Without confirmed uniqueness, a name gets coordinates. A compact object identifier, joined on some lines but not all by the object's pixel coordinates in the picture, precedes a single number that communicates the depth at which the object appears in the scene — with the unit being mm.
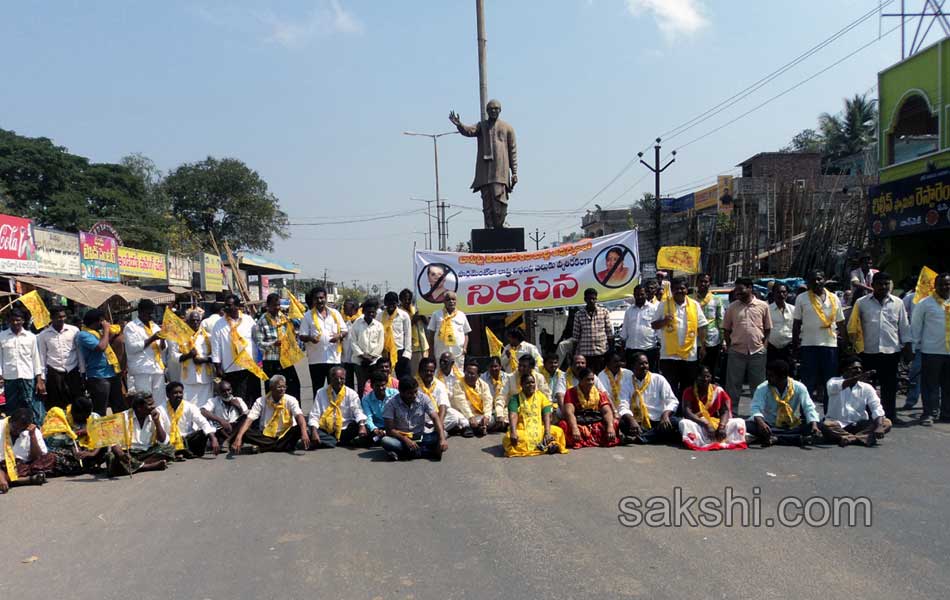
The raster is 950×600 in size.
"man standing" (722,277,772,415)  8422
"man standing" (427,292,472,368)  8867
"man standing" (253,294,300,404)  8578
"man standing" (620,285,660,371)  8719
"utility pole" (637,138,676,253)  26605
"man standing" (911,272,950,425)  8156
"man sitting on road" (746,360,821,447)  7090
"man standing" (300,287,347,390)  8500
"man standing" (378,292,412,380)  8969
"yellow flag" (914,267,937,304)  8609
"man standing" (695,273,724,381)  8875
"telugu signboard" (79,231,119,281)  19844
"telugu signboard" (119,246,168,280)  23281
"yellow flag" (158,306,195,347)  8031
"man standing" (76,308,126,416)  7945
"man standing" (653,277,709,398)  8320
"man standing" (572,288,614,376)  8789
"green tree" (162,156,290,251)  49250
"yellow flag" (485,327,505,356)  9672
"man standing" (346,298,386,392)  8641
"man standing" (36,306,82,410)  8016
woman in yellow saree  7141
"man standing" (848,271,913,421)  8234
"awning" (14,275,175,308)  12838
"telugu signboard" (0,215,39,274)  15133
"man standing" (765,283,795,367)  8734
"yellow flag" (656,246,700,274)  13234
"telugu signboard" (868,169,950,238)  15148
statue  11555
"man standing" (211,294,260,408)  8258
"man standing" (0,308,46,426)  7672
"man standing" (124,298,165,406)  7930
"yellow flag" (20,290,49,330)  7746
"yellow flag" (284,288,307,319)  8934
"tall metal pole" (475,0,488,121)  12289
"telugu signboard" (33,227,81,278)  17234
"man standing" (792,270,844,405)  8227
